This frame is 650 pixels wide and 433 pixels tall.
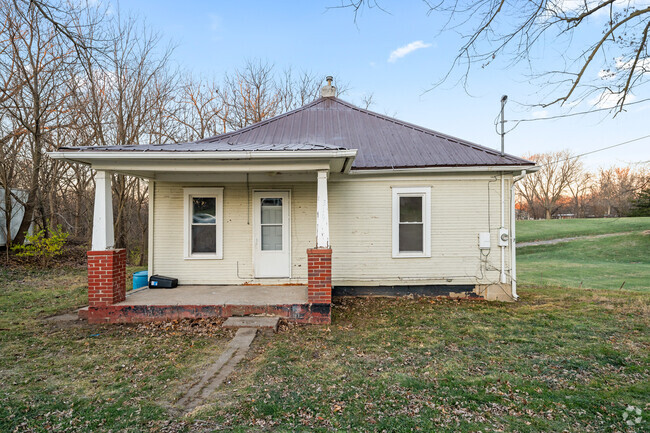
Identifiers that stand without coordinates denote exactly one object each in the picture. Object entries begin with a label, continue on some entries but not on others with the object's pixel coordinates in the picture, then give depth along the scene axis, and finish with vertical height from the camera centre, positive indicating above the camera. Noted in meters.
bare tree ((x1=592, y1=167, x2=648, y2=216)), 22.53 +2.10
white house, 7.48 -0.17
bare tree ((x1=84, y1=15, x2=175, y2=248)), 13.26 +4.51
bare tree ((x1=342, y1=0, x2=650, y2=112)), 4.30 +2.41
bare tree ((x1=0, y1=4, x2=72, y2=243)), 10.79 +4.07
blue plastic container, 7.57 -1.31
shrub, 10.98 -0.89
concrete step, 5.42 -1.64
